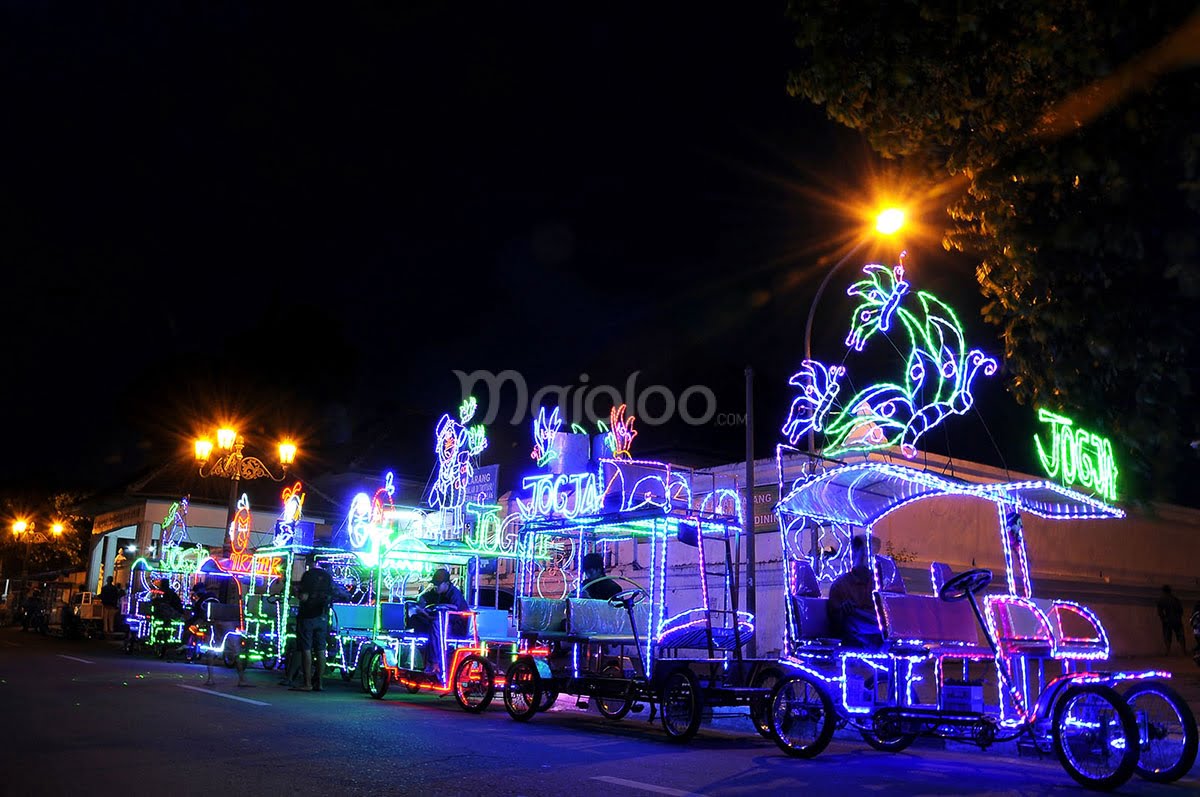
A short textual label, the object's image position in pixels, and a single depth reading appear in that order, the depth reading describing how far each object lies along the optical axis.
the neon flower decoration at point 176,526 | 29.91
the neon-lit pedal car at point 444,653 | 13.24
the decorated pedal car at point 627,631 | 10.77
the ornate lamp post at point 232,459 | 24.47
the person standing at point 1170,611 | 22.86
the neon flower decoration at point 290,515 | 20.55
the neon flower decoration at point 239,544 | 23.34
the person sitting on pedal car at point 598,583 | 14.10
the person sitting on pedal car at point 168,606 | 23.69
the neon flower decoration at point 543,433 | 17.38
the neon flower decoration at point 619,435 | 19.11
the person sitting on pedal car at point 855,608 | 9.80
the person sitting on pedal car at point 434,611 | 14.11
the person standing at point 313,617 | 15.20
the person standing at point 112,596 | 30.83
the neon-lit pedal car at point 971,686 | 7.81
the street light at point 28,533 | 50.06
